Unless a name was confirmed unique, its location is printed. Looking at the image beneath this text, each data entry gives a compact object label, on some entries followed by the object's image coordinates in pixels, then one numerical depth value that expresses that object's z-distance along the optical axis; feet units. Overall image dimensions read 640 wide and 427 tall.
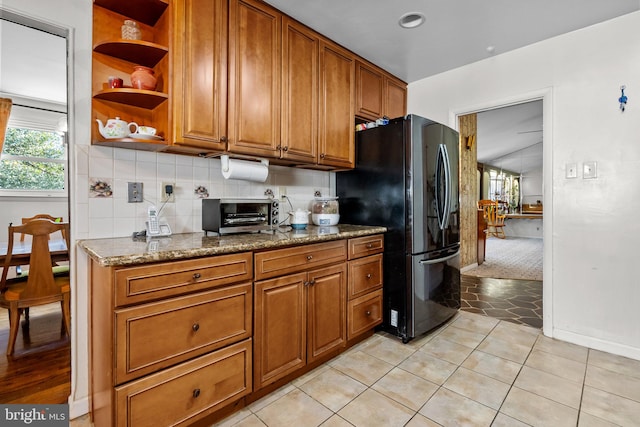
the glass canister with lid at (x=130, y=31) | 5.23
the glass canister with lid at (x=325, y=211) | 8.09
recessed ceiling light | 6.90
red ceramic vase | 5.18
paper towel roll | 6.29
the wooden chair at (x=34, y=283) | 6.99
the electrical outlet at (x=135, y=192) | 5.68
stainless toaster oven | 5.82
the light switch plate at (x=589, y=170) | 7.25
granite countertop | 3.80
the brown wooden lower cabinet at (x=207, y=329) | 3.76
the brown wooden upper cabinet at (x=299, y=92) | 6.82
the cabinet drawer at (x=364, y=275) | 6.99
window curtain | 10.75
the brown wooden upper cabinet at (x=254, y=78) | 5.92
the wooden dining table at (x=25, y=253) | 7.43
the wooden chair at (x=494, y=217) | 25.91
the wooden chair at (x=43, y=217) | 10.41
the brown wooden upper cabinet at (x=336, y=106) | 7.68
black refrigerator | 7.41
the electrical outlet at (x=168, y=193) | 6.07
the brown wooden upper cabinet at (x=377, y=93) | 8.78
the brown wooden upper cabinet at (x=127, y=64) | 5.11
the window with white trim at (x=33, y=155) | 12.04
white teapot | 4.98
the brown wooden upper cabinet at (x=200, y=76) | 5.21
